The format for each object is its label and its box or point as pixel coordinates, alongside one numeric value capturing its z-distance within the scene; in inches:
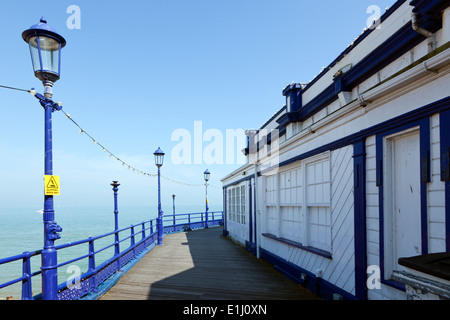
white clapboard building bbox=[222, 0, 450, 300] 136.7
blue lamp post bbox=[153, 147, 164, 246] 541.3
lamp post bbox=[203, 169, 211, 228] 953.5
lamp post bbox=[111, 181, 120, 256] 409.5
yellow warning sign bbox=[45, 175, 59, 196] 185.5
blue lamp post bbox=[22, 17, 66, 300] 181.6
